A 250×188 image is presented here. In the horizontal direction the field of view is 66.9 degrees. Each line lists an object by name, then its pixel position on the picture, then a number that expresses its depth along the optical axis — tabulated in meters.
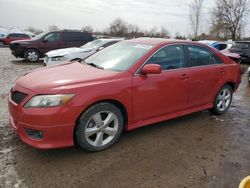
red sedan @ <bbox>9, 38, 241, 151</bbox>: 2.31
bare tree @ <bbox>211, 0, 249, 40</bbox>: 27.46
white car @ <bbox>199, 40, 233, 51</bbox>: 11.01
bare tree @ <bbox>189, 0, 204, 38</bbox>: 21.37
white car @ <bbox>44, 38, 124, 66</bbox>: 7.07
